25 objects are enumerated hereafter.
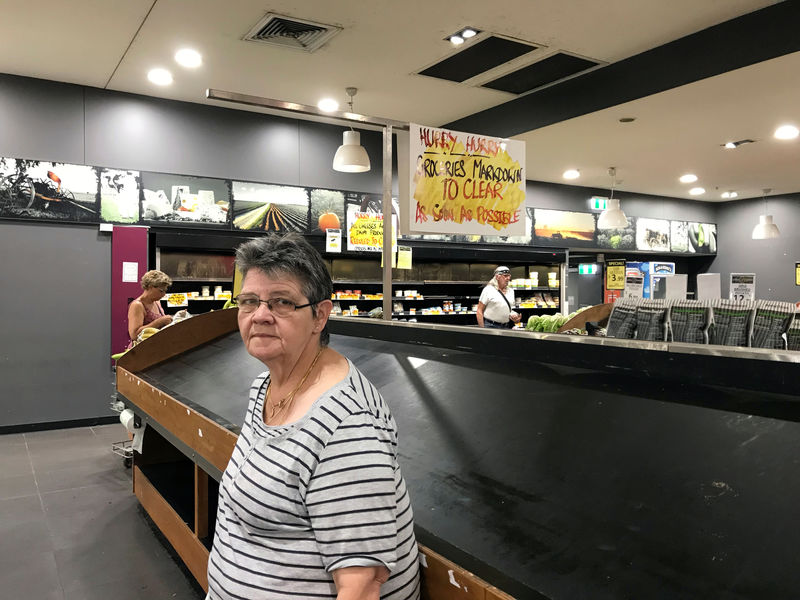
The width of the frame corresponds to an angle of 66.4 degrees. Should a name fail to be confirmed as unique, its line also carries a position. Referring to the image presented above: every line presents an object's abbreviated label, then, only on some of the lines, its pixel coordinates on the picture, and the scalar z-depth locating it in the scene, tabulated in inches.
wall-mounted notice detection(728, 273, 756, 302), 274.5
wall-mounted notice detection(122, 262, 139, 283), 269.1
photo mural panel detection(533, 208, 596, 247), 421.1
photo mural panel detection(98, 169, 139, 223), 265.9
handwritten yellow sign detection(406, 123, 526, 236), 115.7
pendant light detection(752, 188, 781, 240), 410.3
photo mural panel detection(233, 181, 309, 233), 297.4
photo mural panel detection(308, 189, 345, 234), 318.0
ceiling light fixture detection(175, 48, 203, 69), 225.1
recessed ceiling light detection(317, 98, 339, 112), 282.3
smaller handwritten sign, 327.6
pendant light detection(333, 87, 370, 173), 248.1
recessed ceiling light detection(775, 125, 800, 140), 281.5
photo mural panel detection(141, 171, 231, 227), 275.3
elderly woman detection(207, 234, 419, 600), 43.3
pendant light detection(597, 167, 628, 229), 347.9
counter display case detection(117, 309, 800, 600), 44.5
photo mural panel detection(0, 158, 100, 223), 247.4
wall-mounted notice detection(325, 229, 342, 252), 244.1
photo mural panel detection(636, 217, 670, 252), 480.4
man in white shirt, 292.0
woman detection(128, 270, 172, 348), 196.1
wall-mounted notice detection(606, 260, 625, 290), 411.8
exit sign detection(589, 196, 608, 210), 442.3
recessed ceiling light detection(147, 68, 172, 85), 246.1
